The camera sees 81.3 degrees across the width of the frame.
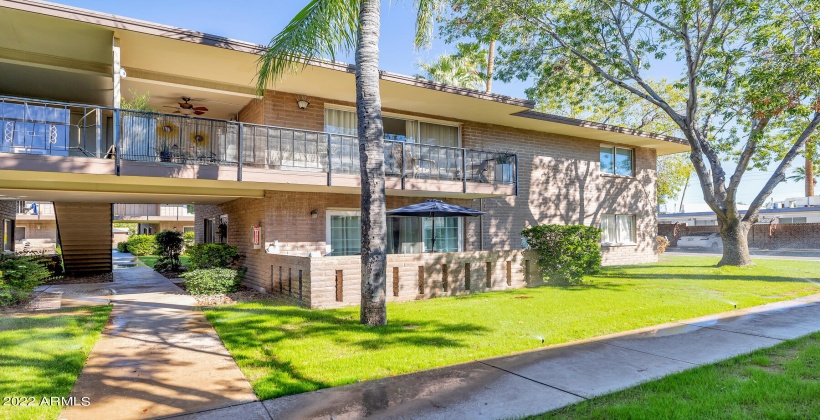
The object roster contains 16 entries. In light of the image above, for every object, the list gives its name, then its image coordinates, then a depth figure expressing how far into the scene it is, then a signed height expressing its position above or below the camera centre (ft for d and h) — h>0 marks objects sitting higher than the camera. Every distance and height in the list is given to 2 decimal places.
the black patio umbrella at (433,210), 38.52 +1.43
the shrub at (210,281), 35.55 -3.74
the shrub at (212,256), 39.68 -2.06
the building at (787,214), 112.57 +2.40
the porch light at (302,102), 40.73 +10.99
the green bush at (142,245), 102.32 -2.74
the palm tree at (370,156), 25.32 +3.89
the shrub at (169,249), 61.31 -2.24
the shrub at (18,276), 31.78 -3.08
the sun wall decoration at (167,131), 32.58 +7.00
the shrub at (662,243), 86.97 -3.57
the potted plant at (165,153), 31.96 +5.27
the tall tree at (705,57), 43.57 +17.71
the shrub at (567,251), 41.73 -2.28
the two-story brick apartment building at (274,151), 30.32 +6.25
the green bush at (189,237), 102.44 -1.22
